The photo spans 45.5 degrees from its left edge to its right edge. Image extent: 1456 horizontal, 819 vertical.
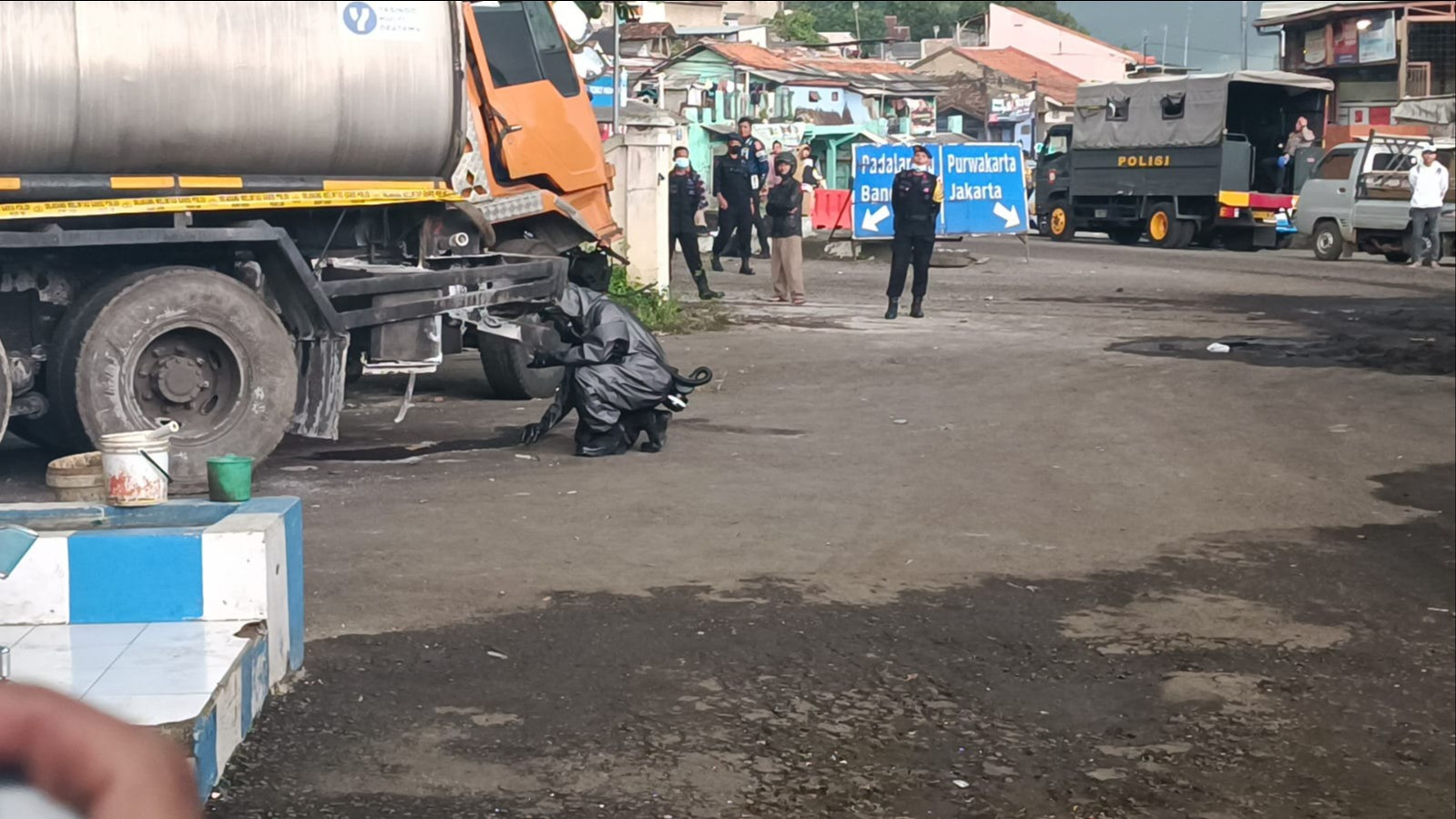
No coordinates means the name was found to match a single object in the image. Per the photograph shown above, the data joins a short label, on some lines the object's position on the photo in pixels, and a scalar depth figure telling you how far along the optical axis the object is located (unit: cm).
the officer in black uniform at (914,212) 1770
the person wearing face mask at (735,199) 2278
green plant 1669
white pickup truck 2697
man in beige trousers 1923
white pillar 1766
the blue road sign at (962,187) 2608
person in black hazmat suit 968
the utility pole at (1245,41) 5541
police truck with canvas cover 3150
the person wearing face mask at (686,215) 2009
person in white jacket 2531
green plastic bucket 545
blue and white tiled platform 474
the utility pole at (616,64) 1645
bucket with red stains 530
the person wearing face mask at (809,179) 3275
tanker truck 812
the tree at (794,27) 9125
